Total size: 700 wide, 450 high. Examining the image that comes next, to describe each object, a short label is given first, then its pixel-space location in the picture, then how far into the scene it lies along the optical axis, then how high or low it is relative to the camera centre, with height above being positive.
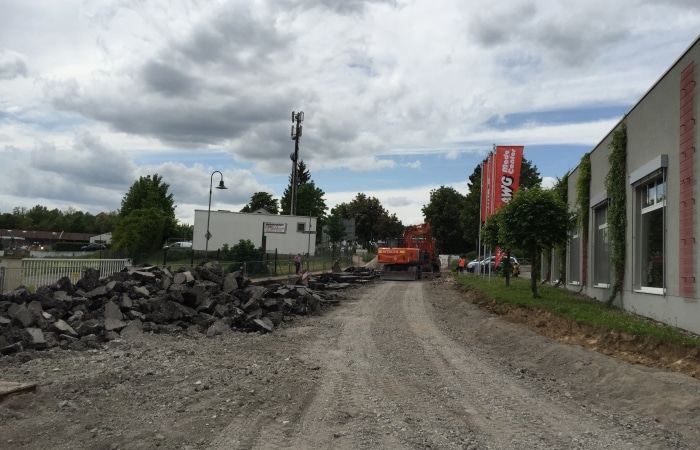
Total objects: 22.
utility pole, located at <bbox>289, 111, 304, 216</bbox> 52.21 +11.01
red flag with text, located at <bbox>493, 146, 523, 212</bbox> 24.16 +3.95
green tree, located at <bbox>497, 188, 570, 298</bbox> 16.98 +1.33
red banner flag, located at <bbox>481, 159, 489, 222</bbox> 26.97 +3.52
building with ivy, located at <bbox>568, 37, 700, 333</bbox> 10.60 +1.48
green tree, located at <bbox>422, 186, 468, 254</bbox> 71.38 +5.44
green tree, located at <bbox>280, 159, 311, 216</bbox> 86.53 +8.24
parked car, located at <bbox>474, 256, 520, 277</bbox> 37.97 -0.30
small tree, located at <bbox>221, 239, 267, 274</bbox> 38.59 -0.08
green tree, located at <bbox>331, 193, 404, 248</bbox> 94.44 +6.20
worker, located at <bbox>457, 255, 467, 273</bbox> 45.06 -0.37
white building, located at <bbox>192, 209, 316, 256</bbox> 57.97 +2.40
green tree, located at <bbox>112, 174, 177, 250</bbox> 51.91 +2.57
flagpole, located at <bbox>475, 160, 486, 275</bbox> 27.77 +3.57
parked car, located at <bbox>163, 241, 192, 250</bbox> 67.70 +0.67
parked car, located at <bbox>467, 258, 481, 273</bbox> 46.28 -0.45
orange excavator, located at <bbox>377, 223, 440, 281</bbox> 36.31 +0.19
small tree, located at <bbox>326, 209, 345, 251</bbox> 76.88 +3.55
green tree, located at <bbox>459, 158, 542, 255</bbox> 61.25 +6.04
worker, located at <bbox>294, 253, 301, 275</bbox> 37.70 -0.58
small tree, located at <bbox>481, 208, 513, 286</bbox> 22.47 +1.15
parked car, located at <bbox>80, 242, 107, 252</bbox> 70.04 -0.31
